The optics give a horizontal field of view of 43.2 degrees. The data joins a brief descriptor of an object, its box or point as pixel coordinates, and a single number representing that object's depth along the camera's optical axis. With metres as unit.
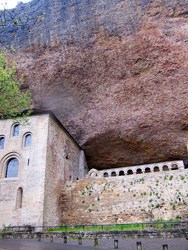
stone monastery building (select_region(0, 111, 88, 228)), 15.55
